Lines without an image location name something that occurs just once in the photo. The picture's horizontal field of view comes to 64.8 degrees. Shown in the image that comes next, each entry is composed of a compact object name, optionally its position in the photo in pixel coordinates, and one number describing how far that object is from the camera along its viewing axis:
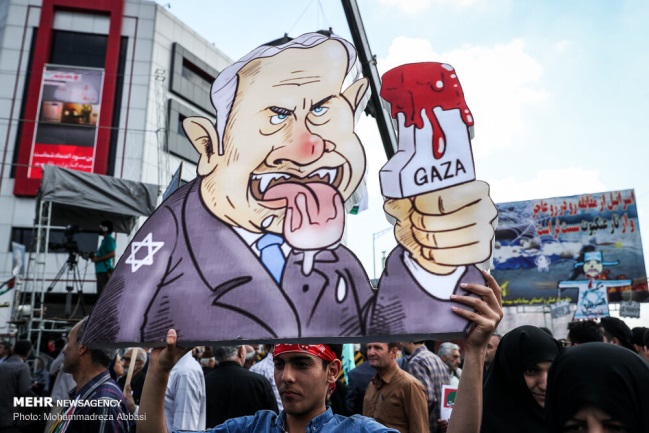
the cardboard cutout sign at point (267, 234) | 1.85
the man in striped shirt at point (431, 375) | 4.26
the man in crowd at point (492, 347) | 4.22
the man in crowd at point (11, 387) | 5.43
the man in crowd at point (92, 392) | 2.40
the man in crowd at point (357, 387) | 4.63
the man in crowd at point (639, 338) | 4.39
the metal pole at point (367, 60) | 6.66
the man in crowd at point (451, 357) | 5.29
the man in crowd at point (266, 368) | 5.05
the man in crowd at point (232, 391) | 3.93
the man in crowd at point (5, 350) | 6.38
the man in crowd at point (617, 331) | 4.32
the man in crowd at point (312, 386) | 1.54
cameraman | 7.66
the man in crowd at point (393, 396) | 3.50
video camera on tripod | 9.33
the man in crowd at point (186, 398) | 3.48
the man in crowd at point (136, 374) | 4.62
